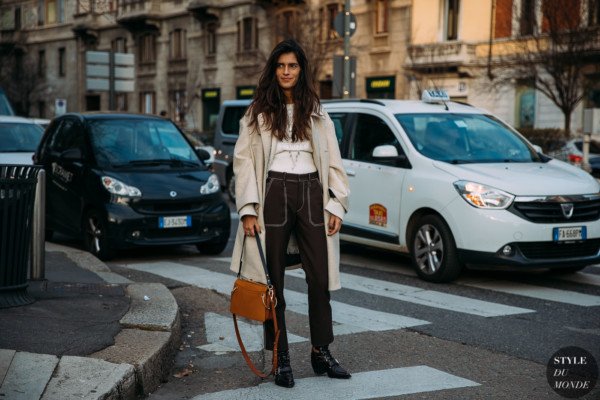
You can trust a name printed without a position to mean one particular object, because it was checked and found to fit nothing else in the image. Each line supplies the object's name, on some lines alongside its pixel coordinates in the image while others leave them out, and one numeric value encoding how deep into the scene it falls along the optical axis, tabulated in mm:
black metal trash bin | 6066
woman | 5078
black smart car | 10023
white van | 8359
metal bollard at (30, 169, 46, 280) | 6953
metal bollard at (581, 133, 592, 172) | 20478
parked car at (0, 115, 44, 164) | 14656
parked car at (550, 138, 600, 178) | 22641
